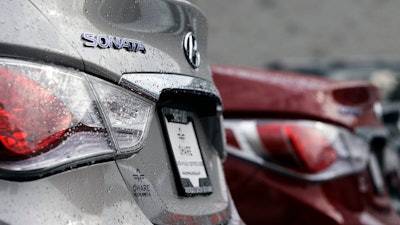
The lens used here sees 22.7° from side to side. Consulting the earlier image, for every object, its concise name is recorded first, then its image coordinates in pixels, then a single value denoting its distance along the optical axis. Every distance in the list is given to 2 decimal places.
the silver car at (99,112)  2.46
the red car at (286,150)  4.67
